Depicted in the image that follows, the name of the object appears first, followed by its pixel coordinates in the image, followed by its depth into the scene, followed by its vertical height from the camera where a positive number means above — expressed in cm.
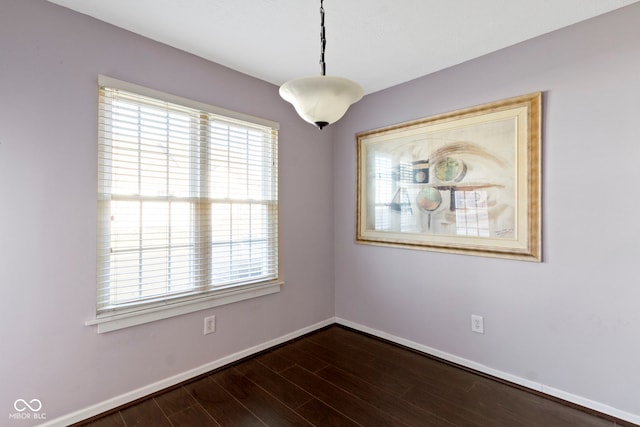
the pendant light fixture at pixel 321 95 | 123 +51
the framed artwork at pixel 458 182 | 217 +27
